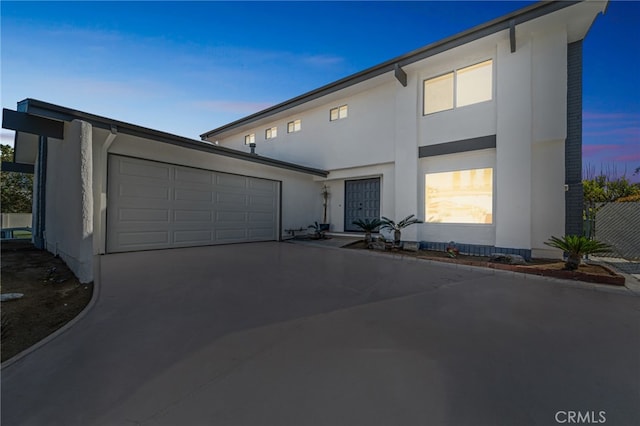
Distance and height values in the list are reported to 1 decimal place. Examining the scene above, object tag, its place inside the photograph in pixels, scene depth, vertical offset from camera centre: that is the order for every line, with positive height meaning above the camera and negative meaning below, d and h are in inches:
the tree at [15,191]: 677.3 +53.0
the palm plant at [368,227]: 347.9 -12.6
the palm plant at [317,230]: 445.7 -24.2
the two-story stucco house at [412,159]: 239.1 +68.7
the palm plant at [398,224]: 332.2 -7.6
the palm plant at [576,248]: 201.3 -20.7
